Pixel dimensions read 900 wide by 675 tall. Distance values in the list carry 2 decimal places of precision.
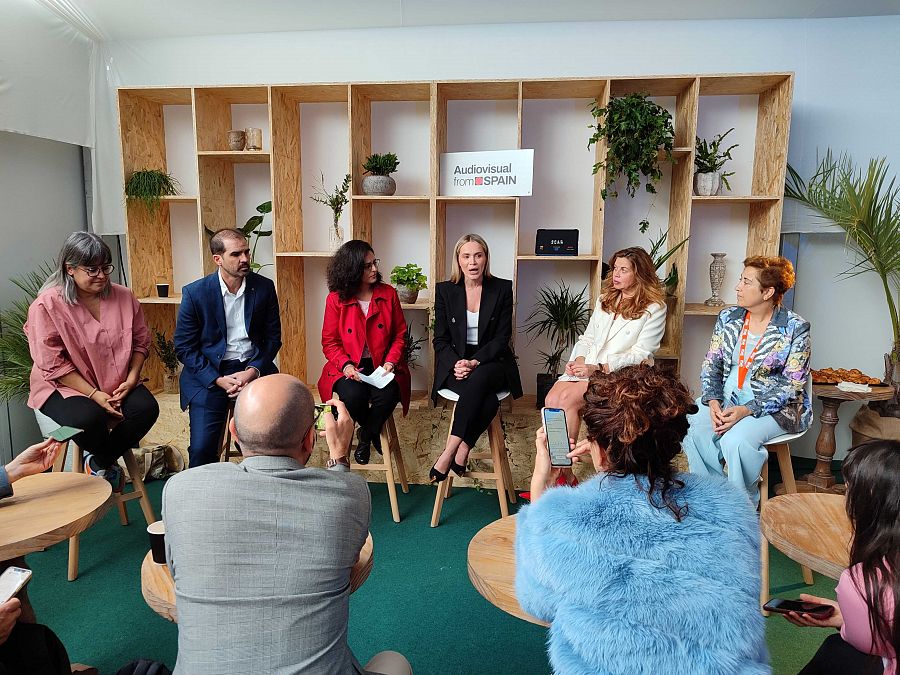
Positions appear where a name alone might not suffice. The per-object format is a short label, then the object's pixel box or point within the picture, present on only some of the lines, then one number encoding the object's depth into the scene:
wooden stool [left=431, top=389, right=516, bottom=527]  3.24
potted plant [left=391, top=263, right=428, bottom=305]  3.96
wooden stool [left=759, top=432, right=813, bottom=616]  2.80
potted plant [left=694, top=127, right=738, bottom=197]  3.72
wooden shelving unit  3.71
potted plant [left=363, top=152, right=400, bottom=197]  3.87
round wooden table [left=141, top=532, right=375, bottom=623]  1.48
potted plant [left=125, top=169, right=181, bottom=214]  4.02
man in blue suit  3.34
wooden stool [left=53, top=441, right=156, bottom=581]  2.99
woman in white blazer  3.32
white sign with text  3.71
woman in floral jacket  2.79
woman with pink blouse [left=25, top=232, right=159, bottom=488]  2.98
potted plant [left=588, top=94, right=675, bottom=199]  3.49
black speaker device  3.83
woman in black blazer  3.29
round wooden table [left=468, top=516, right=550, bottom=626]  1.48
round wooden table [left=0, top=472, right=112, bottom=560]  1.75
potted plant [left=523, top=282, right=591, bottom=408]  3.86
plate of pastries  3.66
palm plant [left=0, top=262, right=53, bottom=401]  3.52
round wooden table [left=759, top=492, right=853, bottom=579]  1.63
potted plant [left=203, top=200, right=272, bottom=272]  4.15
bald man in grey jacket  1.18
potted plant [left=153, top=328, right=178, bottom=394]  4.14
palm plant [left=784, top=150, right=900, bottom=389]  3.55
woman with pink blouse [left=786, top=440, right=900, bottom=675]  1.20
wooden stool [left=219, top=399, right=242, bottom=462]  3.45
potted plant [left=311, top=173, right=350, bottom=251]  4.05
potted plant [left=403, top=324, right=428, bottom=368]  4.02
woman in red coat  3.49
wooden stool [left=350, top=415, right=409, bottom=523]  3.29
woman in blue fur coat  1.14
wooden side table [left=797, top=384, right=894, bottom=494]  3.52
